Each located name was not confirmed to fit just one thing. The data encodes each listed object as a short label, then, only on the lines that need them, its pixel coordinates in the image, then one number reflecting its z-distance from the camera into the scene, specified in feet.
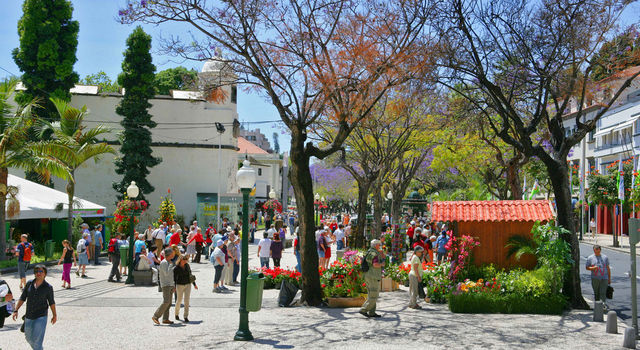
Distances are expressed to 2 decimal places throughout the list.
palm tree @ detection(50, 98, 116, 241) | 84.20
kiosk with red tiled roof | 51.08
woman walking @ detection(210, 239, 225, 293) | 52.75
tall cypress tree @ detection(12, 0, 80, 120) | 107.96
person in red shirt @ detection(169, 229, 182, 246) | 73.00
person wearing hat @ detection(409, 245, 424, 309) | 44.68
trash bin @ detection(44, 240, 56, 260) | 76.69
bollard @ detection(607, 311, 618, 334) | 35.04
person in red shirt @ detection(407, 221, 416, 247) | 90.10
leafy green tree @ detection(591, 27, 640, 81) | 48.16
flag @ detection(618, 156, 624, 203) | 101.50
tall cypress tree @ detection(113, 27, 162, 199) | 121.70
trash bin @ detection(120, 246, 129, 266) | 65.67
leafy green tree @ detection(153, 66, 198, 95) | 206.18
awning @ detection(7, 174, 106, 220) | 78.33
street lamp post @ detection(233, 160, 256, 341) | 33.45
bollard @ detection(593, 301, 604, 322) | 38.83
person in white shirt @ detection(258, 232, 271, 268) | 64.23
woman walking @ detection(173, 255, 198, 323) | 38.91
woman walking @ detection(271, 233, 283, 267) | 66.90
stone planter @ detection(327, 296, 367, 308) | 45.83
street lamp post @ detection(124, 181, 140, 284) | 59.21
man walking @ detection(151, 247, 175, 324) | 37.63
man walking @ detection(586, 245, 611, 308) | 43.55
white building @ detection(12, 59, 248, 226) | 135.44
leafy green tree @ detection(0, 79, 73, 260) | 68.28
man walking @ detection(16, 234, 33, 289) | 53.98
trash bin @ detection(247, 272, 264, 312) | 34.09
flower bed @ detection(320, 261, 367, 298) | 47.29
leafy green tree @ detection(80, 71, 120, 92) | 204.22
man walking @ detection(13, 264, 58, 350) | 26.53
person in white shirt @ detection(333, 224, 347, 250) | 79.82
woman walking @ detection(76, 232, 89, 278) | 63.10
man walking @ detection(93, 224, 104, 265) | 77.30
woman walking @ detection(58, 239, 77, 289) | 54.65
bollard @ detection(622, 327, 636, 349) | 31.53
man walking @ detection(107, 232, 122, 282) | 60.29
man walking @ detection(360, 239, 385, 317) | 40.57
